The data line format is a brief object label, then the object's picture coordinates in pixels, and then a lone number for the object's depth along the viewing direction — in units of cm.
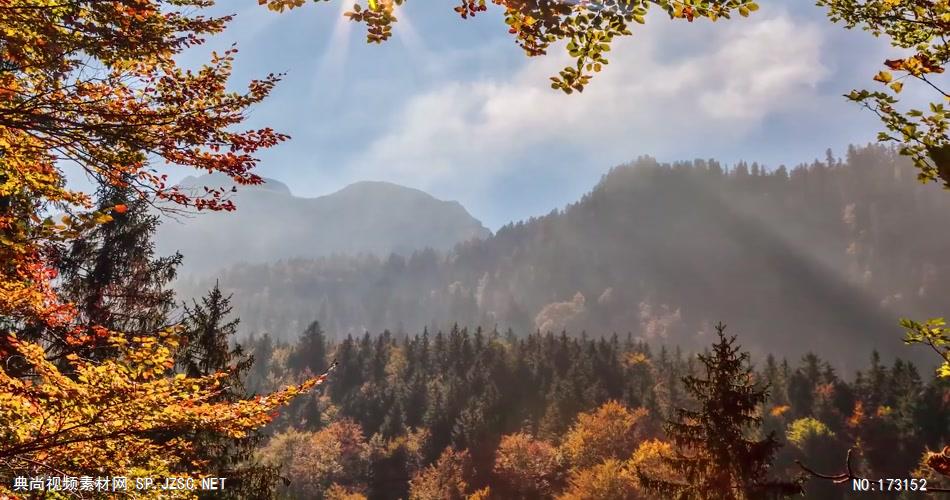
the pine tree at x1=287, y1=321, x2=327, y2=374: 13290
